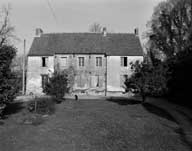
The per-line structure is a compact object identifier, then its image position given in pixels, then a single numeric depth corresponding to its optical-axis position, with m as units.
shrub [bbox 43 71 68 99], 17.22
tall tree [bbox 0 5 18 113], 10.47
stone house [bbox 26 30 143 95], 28.69
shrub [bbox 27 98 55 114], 12.69
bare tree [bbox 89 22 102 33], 43.71
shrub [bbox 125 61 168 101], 15.73
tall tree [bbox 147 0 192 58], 30.34
